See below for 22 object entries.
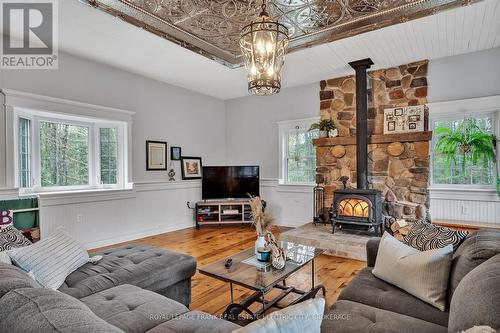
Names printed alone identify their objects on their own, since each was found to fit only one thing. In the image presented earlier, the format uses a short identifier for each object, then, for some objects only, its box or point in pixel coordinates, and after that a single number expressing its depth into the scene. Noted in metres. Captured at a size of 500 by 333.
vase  2.40
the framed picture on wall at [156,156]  4.97
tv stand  5.55
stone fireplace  4.25
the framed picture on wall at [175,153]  5.38
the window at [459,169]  3.99
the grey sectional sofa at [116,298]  0.83
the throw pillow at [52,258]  1.76
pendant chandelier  1.89
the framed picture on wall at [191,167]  5.59
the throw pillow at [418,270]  1.60
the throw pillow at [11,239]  1.99
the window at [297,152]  5.41
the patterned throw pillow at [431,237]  1.90
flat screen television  5.68
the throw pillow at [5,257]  1.66
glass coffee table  1.95
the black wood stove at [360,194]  4.07
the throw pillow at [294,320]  0.74
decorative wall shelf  4.18
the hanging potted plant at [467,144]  3.82
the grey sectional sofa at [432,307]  1.07
